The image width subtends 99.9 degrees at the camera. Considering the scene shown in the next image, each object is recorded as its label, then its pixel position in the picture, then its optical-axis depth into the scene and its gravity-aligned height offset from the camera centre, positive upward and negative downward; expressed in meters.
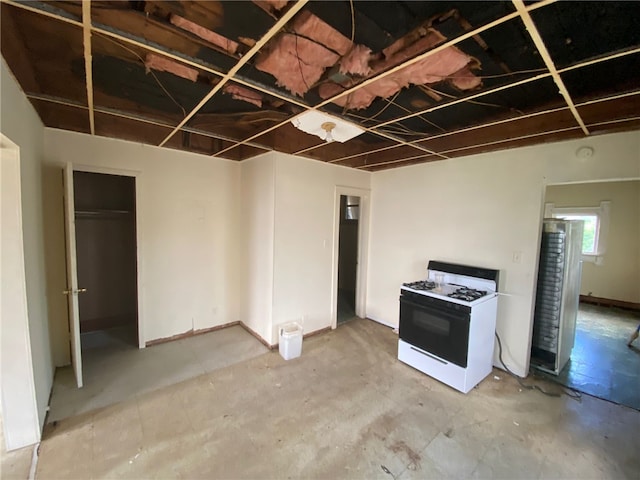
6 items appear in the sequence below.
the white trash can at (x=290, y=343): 3.05 -1.40
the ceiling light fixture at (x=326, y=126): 2.05 +0.80
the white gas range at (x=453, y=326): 2.54 -1.01
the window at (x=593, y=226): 5.27 +0.08
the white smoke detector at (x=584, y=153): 2.38 +0.69
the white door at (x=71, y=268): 2.38 -0.47
